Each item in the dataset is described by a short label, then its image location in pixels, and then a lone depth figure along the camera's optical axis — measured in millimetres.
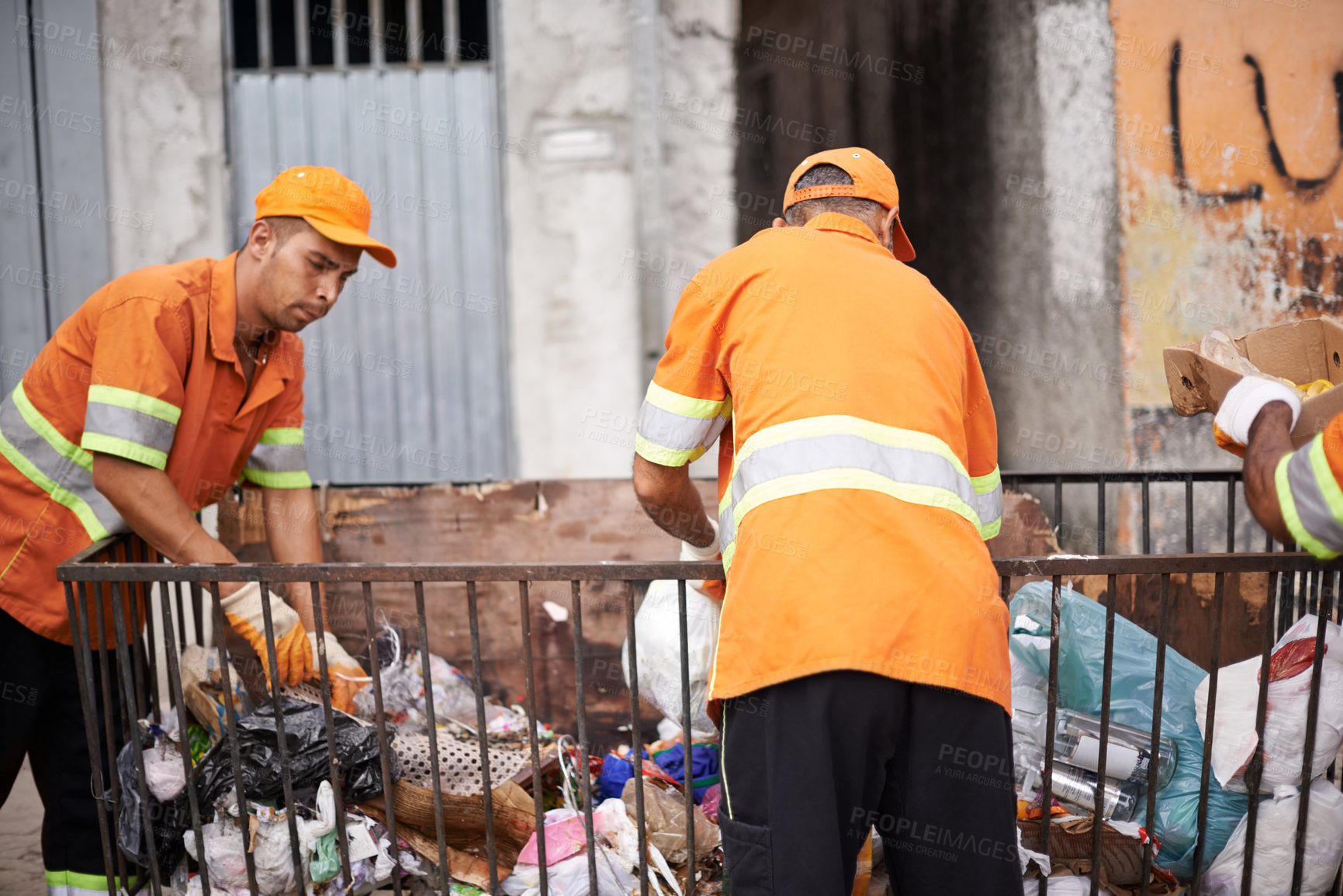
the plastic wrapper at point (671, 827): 2664
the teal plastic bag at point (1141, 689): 2578
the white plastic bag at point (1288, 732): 2465
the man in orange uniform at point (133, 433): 2498
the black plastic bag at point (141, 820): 2500
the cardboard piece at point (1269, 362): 2238
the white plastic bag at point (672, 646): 2496
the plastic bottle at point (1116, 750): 2656
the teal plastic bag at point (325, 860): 2555
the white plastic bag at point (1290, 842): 2453
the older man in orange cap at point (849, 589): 1706
